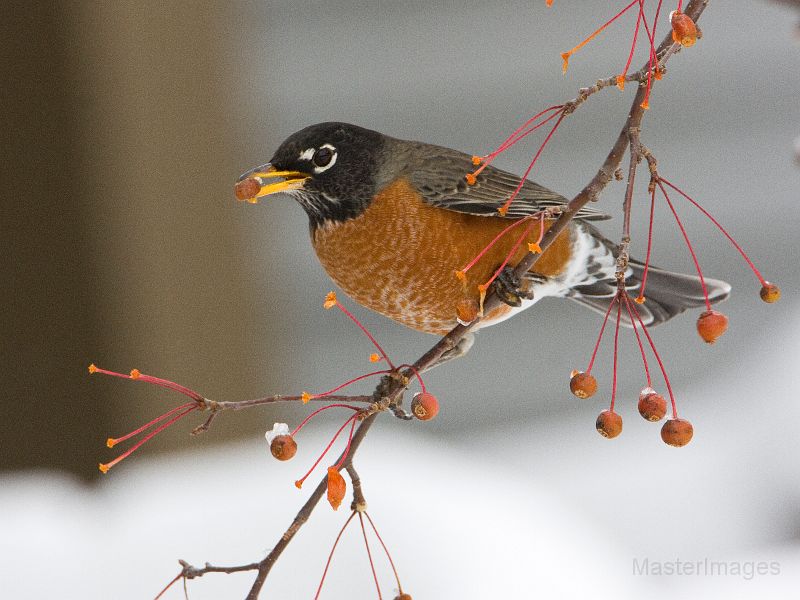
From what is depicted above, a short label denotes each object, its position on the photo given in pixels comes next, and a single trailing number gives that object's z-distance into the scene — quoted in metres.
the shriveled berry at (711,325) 5.37
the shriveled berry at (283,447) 5.37
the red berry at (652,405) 5.37
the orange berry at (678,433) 5.37
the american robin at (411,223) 5.61
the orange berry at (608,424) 5.36
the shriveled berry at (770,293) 5.36
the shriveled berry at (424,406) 5.38
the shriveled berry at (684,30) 5.30
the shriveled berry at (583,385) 5.37
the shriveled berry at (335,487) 5.34
